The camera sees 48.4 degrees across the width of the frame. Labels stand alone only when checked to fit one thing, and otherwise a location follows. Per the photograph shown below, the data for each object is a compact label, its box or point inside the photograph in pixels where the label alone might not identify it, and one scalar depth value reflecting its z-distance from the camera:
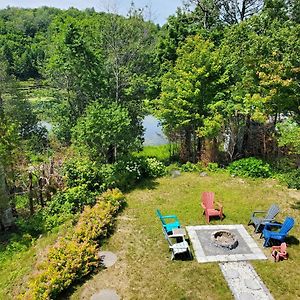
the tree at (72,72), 19.53
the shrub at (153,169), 15.73
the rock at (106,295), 7.98
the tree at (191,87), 16.08
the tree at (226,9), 22.09
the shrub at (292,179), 14.19
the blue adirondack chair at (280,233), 9.84
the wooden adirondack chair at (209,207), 11.52
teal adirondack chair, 10.39
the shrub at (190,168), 16.36
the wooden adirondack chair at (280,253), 9.30
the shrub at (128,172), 14.41
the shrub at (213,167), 16.31
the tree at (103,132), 13.88
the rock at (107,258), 9.30
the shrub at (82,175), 13.24
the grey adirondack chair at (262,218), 10.68
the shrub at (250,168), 15.39
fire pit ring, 9.80
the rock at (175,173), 15.84
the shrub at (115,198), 12.34
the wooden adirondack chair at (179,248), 9.27
